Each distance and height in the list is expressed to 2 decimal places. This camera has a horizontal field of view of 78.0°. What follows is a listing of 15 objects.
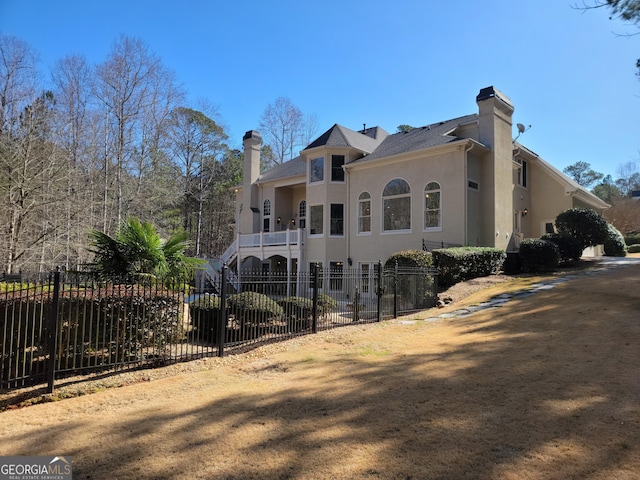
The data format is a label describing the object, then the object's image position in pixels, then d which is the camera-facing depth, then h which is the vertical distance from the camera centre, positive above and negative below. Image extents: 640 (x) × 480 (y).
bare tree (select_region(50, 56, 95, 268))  18.43 +6.64
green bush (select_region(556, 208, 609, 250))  18.20 +2.01
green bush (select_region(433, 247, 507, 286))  14.66 +0.22
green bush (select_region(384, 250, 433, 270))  14.05 +0.33
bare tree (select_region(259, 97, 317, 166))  40.47 +14.20
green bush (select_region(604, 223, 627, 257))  22.67 +1.33
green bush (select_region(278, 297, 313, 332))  9.40 -1.05
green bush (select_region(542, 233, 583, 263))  17.92 +1.06
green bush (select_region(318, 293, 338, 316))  10.26 -0.97
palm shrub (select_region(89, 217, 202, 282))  9.02 +0.32
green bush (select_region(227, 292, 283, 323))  8.52 -0.87
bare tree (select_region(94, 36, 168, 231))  22.66 +10.16
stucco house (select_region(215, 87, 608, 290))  17.89 +3.80
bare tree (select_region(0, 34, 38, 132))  16.83 +8.10
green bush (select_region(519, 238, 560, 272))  16.62 +0.59
